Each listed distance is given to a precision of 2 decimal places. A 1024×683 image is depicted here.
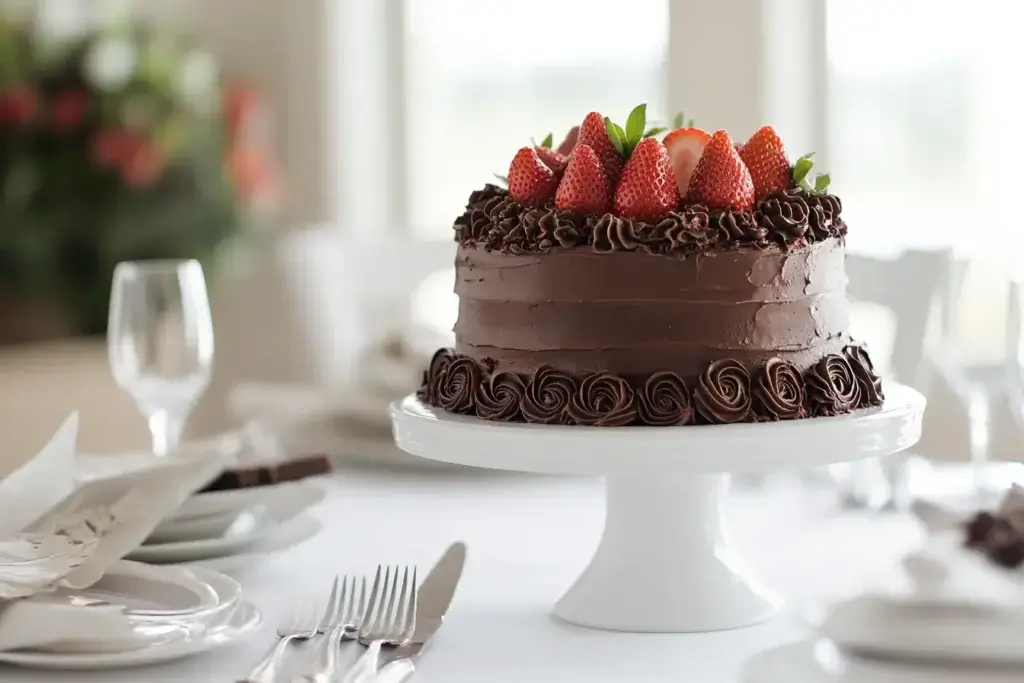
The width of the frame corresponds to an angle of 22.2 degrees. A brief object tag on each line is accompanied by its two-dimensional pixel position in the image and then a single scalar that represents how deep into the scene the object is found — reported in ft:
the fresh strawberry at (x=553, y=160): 4.63
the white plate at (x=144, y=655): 3.94
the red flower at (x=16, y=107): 8.79
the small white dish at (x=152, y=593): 4.05
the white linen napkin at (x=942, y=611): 3.54
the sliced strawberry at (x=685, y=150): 4.53
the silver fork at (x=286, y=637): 3.80
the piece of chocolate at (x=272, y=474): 4.58
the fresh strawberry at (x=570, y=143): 4.84
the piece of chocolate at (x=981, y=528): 3.60
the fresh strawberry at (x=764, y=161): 4.54
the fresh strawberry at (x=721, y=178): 4.39
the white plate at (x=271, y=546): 4.48
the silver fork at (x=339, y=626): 3.81
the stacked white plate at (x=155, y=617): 3.95
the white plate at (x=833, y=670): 3.53
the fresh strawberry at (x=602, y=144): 4.51
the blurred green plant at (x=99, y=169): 8.96
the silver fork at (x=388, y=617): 4.02
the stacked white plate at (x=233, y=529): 4.47
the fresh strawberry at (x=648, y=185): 4.36
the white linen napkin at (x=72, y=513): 4.11
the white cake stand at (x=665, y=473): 4.14
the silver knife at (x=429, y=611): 3.85
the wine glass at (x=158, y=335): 4.98
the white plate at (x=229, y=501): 4.51
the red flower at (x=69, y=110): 8.93
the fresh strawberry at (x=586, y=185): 4.42
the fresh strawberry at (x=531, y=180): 4.53
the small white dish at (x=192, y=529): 4.51
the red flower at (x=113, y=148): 8.94
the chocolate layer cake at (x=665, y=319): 4.31
